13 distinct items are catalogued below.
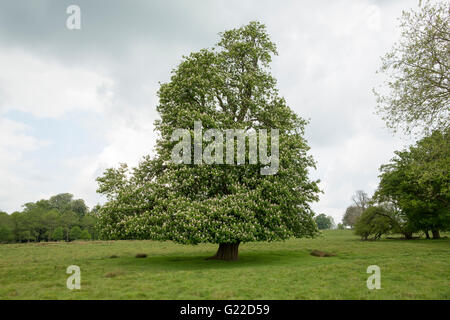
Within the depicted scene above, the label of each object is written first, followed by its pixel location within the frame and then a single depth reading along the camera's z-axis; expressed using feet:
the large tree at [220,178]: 67.77
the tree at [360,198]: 446.03
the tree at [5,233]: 257.83
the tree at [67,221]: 297.12
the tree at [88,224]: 324.19
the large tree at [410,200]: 165.99
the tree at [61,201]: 430.69
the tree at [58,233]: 285.02
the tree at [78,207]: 409.69
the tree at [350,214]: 427.33
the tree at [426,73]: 68.69
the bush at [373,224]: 199.21
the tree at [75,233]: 300.20
